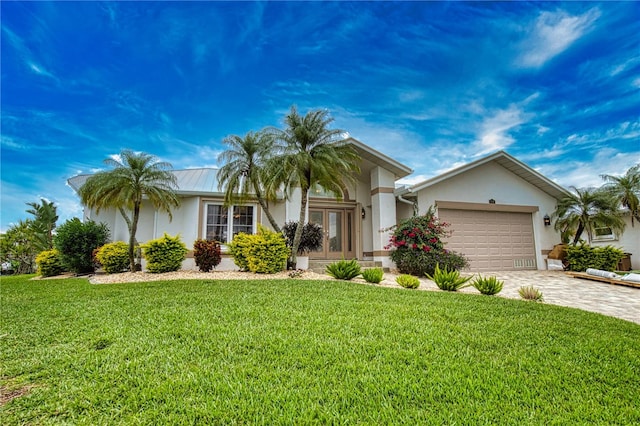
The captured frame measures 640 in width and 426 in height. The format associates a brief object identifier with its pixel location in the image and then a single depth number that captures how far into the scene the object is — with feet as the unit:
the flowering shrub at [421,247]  36.99
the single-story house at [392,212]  43.14
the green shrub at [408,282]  26.66
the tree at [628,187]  45.47
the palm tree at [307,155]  34.59
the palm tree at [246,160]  36.63
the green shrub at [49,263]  41.68
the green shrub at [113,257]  37.42
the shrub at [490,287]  24.41
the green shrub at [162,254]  35.01
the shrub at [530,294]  23.28
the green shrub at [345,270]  30.25
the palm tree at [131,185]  35.81
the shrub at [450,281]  25.68
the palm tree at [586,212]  43.32
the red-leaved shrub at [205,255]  35.55
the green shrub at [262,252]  33.94
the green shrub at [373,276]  28.45
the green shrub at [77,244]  39.60
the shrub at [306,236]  38.19
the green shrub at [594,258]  41.78
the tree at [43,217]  58.34
